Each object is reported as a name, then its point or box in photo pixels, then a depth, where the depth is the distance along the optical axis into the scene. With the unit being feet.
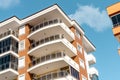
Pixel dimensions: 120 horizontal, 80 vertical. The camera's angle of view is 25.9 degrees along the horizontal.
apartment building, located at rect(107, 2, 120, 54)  142.10
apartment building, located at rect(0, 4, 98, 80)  142.82
